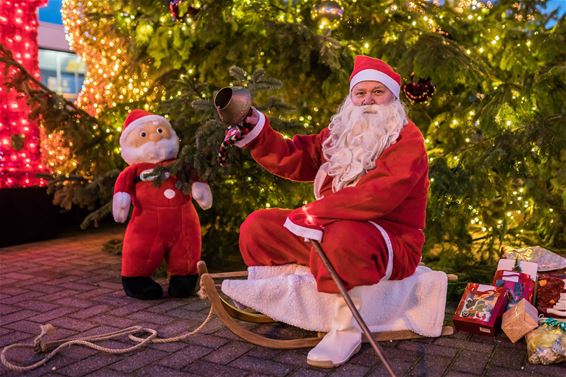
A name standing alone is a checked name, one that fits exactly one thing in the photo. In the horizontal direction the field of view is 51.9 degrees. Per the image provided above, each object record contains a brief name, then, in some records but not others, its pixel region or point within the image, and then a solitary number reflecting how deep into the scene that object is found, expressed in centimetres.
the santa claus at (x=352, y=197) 291
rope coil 286
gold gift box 314
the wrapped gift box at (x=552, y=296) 340
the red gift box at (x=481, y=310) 332
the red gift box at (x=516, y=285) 350
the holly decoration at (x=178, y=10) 498
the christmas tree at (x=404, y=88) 448
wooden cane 251
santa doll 416
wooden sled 303
